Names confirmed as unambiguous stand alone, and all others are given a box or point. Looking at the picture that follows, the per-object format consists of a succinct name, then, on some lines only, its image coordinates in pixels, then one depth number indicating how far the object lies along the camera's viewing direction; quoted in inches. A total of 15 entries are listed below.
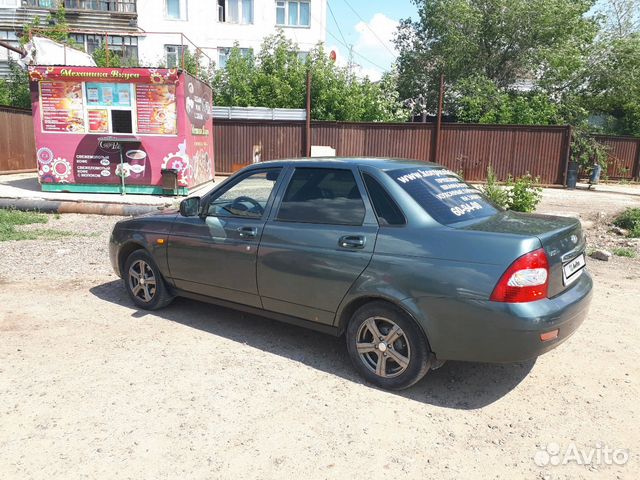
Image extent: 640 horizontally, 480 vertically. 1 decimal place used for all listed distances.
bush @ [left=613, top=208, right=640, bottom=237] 379.9
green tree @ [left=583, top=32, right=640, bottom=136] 938.7
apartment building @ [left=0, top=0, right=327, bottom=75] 1133.1
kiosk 499.2
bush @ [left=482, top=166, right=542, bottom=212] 366.0
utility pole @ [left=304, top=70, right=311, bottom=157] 746.2
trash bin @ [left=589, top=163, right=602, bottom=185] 800.9
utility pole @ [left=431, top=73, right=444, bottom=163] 747.5
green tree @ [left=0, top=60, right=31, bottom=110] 1003.3
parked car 122.5
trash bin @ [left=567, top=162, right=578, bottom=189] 754.8
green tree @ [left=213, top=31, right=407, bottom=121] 897.5
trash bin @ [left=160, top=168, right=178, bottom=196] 506.6
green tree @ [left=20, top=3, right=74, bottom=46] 1005.5
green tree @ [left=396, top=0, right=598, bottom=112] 935.0
